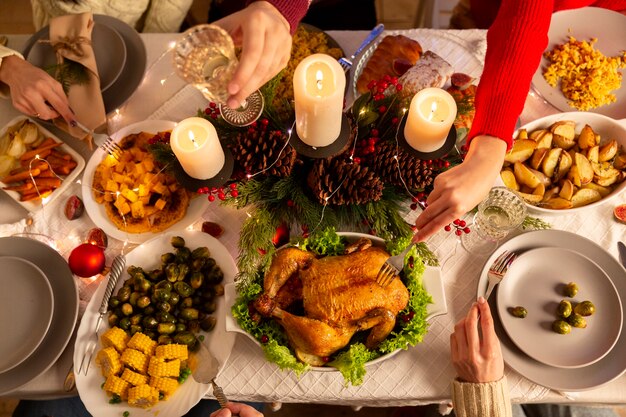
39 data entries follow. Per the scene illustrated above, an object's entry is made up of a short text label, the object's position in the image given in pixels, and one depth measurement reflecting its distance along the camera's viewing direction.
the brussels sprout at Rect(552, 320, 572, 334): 1.14
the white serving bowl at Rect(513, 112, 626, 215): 1.28
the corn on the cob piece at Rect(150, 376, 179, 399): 1.11
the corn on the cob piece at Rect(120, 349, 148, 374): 1.11
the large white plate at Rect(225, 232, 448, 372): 1.11
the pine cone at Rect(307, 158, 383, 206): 1.08
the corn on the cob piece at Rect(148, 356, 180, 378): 1.10
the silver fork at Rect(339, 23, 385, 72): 1.36
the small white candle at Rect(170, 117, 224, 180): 0.97
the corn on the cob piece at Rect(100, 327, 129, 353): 1.13
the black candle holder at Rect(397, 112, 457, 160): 1.03
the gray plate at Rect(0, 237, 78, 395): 1.15
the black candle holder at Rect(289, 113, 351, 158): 1.00
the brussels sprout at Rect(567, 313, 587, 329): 1.14
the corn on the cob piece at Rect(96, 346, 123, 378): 1.10
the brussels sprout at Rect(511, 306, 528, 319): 1.16
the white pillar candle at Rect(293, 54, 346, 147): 0.88
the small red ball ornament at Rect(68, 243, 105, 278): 1.22
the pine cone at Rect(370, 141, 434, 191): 1.11
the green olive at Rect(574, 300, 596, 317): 1.15
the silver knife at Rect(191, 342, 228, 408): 1.11
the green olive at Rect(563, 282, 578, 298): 1.18
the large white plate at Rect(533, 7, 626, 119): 1.39
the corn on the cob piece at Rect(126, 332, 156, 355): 1.13
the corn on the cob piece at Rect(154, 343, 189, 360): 1.11
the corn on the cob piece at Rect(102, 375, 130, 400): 1.10
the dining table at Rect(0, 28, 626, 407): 1.16
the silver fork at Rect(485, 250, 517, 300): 1.19
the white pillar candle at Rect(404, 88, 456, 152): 0.96
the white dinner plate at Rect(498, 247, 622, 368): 1.14
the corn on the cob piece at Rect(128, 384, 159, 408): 1.10
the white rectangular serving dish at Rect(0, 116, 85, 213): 1.29
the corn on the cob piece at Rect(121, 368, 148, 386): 1.11
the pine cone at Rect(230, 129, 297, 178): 1.10
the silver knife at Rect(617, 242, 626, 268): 1.25
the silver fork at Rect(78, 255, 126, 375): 1.14
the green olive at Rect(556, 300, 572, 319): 1.16
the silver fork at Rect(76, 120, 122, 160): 1.29
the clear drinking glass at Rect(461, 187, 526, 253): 1.20
